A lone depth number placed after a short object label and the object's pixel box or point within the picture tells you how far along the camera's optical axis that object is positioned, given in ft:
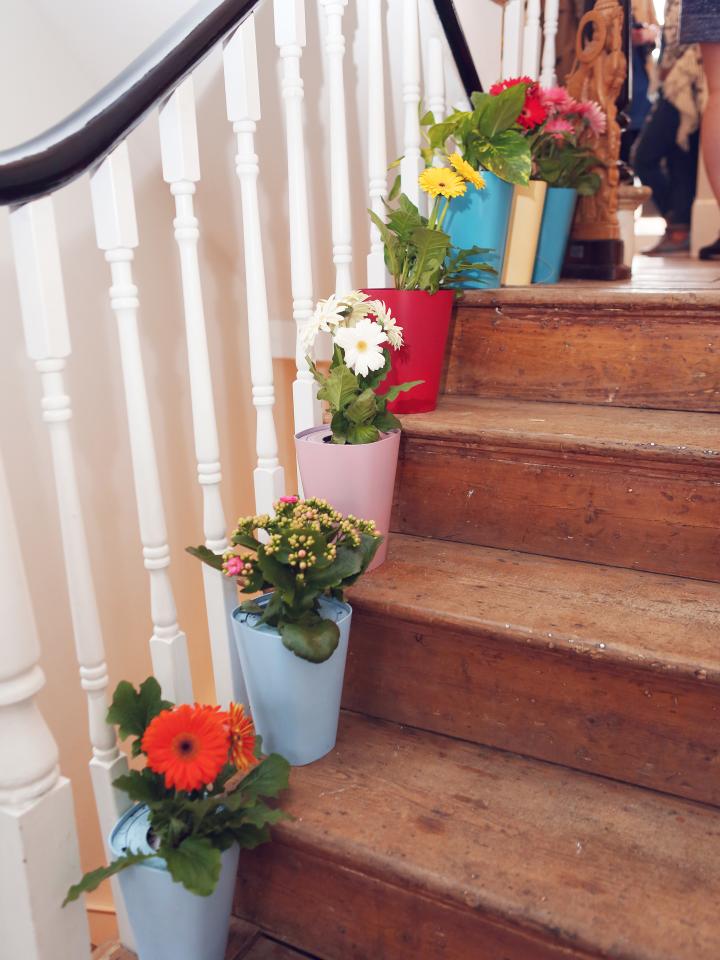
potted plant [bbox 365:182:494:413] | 4.41
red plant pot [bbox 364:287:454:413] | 4.36
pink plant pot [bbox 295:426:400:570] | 3.85
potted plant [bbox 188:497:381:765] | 3.27
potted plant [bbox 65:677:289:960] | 2.92
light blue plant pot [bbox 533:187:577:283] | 6.11
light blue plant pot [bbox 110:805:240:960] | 2.96
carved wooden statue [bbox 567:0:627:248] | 6.51
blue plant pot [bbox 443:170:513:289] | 5.08
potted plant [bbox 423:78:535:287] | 4.71
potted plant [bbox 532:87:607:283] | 6.03
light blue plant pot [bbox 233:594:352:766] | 3.38
